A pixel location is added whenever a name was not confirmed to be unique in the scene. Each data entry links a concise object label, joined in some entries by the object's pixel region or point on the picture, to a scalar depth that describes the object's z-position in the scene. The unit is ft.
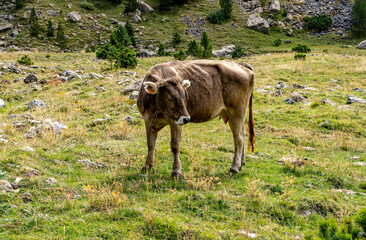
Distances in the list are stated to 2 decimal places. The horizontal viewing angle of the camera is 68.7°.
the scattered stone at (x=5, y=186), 18.07
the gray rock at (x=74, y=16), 201.05
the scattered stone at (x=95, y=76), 71.62
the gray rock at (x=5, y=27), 180.31
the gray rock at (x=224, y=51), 154.36
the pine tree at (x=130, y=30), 179.32
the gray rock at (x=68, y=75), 69.36
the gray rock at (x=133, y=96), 49.17
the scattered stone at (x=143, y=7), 231.50
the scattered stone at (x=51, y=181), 20.21
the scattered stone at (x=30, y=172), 21.09
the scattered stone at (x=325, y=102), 51.41
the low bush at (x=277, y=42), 184.93
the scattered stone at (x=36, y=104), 44.91
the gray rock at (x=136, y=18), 215.10
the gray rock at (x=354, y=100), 51.99
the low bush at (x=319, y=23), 214.48
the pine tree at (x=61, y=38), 166.50
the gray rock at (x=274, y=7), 236.22
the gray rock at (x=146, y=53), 148.52
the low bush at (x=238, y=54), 136.46
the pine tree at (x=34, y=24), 178.91
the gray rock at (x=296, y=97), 55.84
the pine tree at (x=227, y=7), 225.97
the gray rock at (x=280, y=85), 66.32
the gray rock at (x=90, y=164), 25.06
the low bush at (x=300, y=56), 101.22
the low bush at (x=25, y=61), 91.05
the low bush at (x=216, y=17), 217.97
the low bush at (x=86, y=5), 218.79
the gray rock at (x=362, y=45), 159.41
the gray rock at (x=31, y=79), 67.88
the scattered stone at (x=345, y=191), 21.74
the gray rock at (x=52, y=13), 199.79
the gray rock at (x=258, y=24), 212.64
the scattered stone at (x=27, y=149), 25.32
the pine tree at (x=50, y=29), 179.01
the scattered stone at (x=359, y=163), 28.32
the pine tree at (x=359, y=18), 203.10
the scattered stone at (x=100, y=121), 38.75
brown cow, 22.30
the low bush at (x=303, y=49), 133.49
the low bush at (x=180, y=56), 114.52
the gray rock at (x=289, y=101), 53.90
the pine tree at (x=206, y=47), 134.62
